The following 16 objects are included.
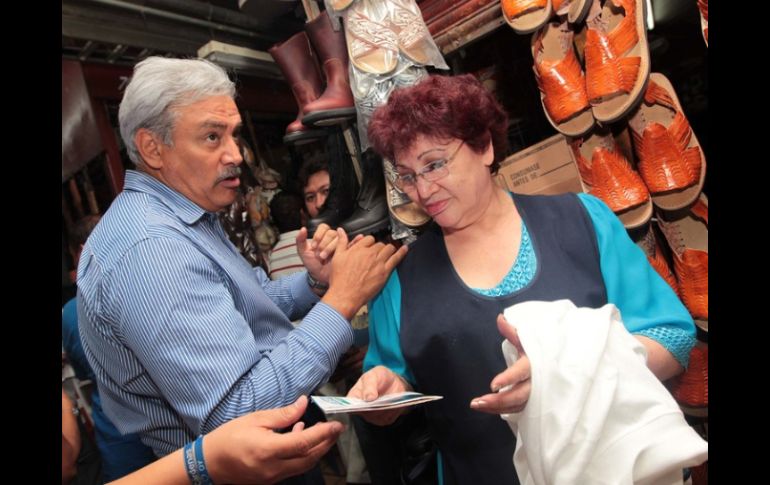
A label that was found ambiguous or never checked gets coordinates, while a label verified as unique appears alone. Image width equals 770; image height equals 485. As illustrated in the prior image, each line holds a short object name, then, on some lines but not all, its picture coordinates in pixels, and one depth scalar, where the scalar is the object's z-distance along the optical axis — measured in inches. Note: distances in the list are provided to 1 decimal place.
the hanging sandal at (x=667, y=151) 53.0
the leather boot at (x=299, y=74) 73.5
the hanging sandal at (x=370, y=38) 59.4
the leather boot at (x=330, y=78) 66.4
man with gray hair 37.1
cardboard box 58.7
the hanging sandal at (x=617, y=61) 51.6
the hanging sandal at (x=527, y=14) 55.6
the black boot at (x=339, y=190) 79.5
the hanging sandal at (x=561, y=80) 55.8
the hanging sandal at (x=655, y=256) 57.3
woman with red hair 42.2
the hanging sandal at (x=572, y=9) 55.7
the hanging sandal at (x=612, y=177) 53.9
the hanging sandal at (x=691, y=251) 55.0
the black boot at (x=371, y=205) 71.8
